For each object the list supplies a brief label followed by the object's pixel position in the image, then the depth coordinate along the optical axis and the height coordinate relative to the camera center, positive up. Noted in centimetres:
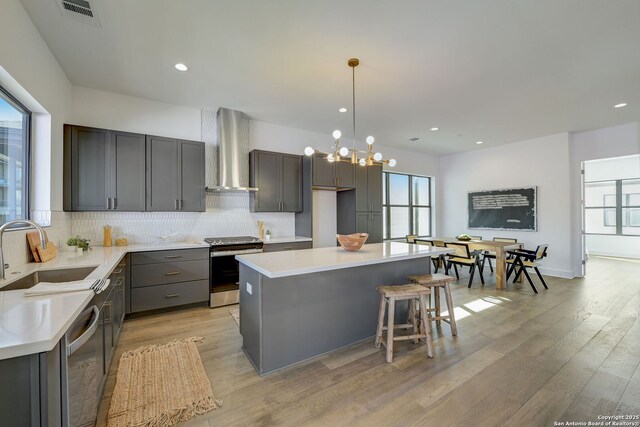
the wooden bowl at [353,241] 278 -29
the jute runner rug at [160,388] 173 -130
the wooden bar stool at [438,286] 273 -76
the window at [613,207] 744 +17
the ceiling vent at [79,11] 209 +167
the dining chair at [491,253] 526 -82
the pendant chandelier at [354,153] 283 +70
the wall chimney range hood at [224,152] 409 +99
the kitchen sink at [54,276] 191 -48
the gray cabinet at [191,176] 383 +56
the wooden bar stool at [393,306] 239 -85
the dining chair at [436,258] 517 -102
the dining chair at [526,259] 462 -83
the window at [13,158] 221 +52
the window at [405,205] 688 +23
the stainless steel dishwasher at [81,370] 113 -77
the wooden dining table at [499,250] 469 -67
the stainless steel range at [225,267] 369 -76
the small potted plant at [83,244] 301 -34
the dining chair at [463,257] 481 -82
